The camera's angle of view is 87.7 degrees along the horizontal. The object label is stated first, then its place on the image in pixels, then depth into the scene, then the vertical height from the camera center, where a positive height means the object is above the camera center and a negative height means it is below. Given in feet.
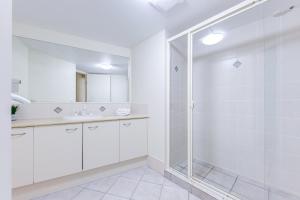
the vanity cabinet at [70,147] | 5.09 -1.87
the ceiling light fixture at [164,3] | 5.16 +3.26
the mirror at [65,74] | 6.75 +1.29
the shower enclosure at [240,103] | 5.24 -0.11
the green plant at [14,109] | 6.00 -0.37
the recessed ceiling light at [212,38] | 7.08 +2.85
